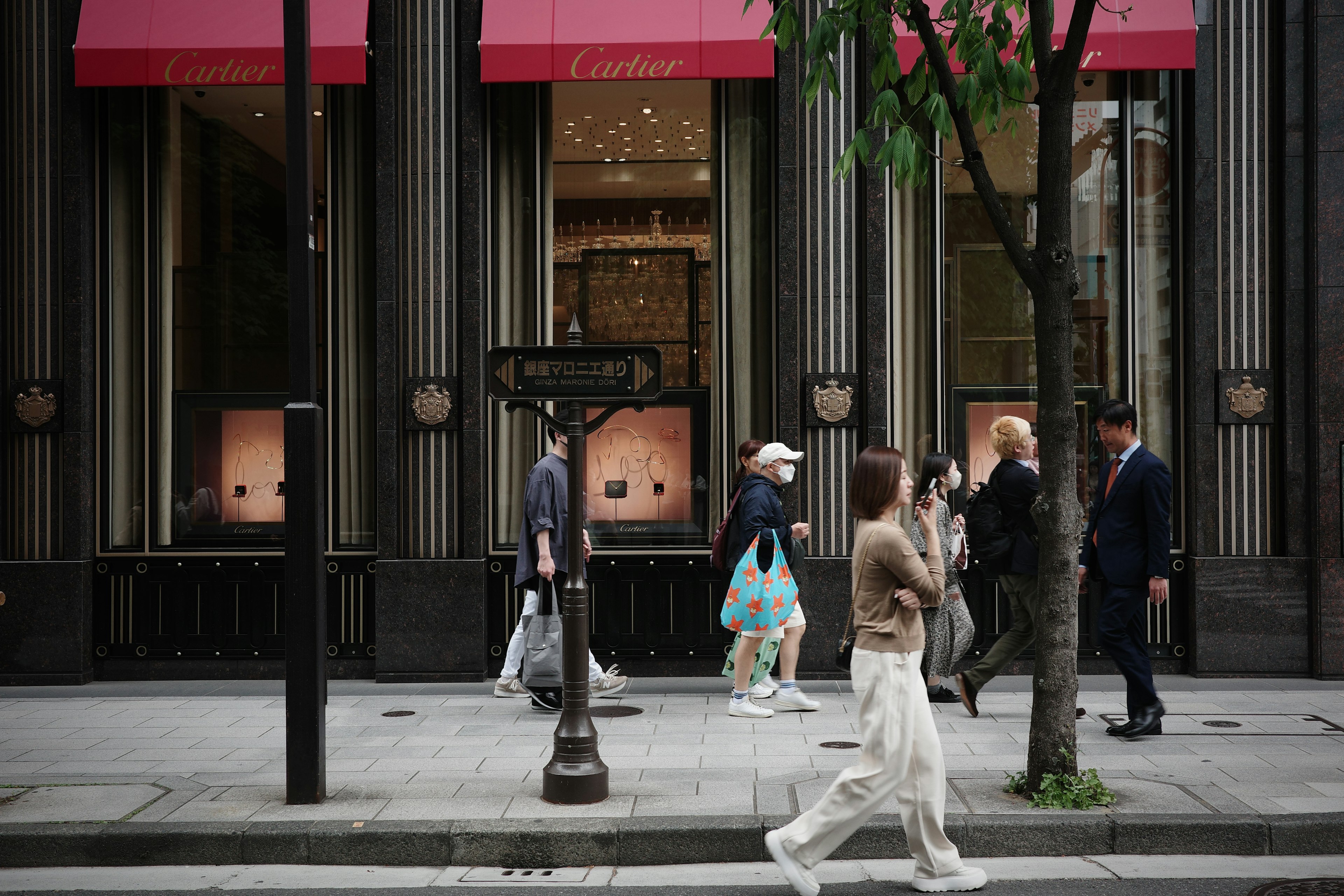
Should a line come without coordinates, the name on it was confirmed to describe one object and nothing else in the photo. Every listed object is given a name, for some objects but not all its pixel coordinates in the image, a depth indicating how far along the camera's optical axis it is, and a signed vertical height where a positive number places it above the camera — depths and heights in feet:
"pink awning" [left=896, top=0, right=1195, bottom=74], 29.19 +10.65
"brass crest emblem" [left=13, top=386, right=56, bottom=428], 30.48 +1.31
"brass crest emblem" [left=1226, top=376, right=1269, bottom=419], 29.66 +1.24
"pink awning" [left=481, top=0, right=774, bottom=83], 29.27 +10.84
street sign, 19.67 +1.44
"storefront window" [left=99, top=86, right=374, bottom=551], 31.71 +4.10
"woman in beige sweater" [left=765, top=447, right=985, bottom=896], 14.80 -3.68
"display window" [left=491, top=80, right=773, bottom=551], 31.68 +5.42
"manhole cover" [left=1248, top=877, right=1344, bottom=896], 14.92 -6.05
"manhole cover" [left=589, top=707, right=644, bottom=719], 26.11 -6.20
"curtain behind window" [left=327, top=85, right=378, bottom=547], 31.76 +3.99
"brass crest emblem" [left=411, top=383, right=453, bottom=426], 30.27 +1.37
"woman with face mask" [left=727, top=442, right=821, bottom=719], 25.50 -1.78
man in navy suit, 22.71 -2.17
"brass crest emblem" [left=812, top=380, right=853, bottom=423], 30.09 +1.33
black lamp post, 18.54 -0.41
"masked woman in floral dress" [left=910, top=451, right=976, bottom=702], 25.95 -4.12
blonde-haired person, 24.95 -2.04
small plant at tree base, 17.76 -5.58
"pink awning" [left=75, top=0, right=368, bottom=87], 29.63 +11.08
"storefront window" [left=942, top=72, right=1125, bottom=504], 31.63 +4.41
